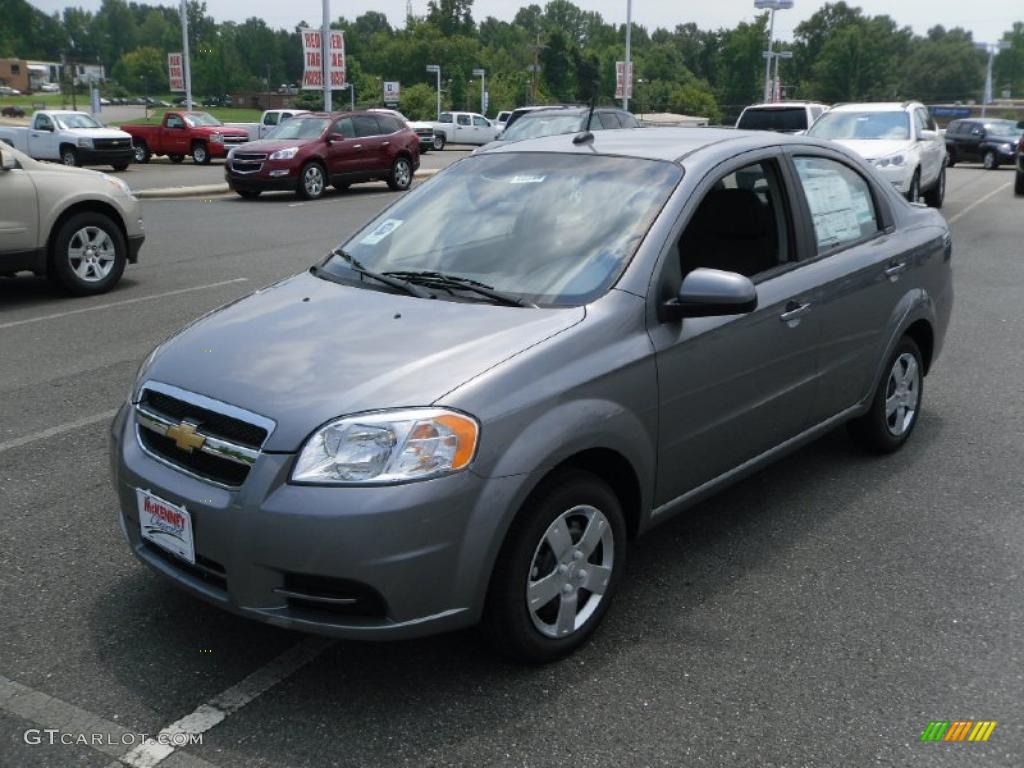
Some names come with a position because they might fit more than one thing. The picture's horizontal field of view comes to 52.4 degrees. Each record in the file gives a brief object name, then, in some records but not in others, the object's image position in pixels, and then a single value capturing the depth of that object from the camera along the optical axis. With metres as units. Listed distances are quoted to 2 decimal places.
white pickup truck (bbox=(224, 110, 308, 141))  33.59
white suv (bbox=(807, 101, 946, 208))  15.32
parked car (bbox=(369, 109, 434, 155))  40.00
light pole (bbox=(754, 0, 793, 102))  44.78
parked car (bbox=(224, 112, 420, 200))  19.66
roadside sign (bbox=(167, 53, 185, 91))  42.03
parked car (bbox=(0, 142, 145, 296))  9.02
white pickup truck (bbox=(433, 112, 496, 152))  48.53
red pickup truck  30.39
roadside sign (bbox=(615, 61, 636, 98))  43.34
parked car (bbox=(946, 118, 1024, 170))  32.47
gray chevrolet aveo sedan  2.93
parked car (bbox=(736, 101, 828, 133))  20.03
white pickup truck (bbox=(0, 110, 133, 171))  26.12
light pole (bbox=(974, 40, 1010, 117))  83.00
